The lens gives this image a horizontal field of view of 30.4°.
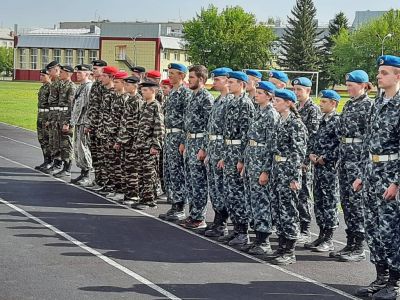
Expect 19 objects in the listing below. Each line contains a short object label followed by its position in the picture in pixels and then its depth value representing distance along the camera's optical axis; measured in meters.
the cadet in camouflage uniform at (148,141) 11.21
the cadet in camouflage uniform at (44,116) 14.77
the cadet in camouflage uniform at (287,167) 8.22
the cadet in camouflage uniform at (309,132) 9.36
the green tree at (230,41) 95.50
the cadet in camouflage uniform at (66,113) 14.25
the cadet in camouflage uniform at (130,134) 11.69
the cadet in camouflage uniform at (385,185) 6.94
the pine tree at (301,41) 83.81
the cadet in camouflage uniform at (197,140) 9.95
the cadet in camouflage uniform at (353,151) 8.37
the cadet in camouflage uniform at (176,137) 10.62
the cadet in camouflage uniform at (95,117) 13.12
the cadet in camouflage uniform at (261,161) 8.47
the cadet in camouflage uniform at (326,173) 9.01
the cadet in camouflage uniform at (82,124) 13.55
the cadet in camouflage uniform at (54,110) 14.48
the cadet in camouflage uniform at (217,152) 9.32
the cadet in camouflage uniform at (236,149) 9.09
